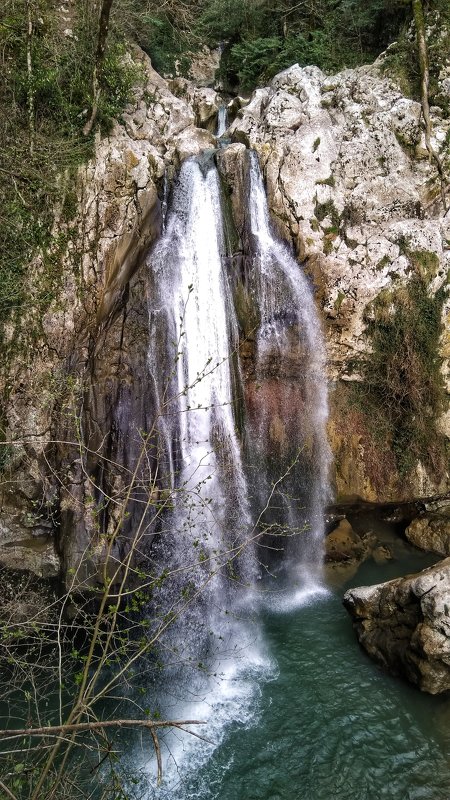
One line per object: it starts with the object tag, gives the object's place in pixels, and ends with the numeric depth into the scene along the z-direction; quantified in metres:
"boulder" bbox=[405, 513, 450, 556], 10.55
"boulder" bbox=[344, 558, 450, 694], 6.84
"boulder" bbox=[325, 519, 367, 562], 10.52
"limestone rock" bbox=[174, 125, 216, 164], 11.06
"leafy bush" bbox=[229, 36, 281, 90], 13.30
